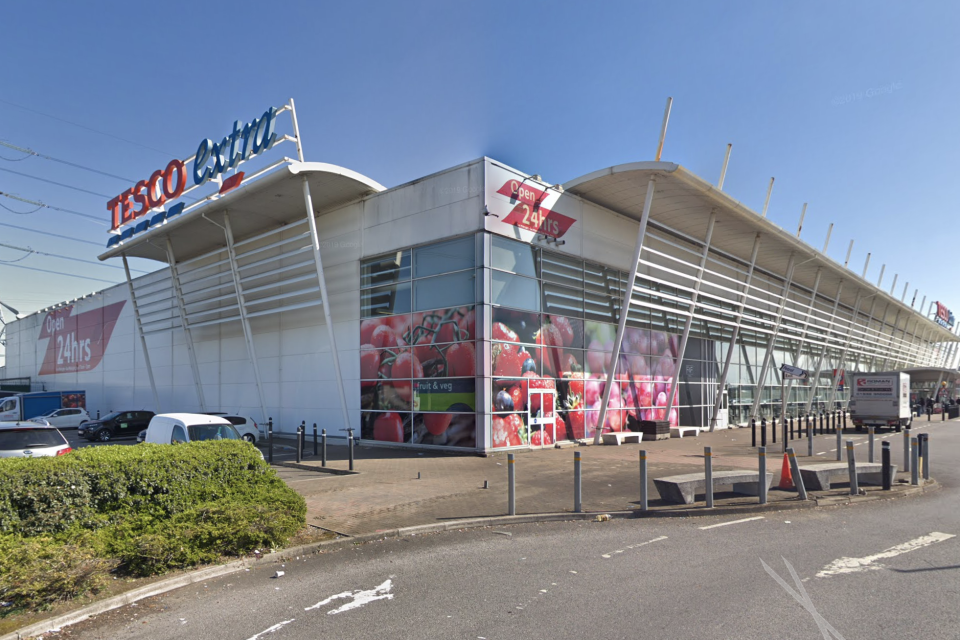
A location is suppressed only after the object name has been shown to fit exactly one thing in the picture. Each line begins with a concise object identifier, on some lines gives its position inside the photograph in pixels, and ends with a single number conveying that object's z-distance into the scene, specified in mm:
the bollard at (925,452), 13645
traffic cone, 12188
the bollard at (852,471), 11383
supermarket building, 20969
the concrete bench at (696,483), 10648
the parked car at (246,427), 22953
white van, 13641
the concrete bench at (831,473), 11797
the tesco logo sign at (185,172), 22891
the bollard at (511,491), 9970
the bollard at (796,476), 10727
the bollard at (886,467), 11984
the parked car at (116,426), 28016
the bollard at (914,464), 12727
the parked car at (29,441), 11539
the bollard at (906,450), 14173
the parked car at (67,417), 34531
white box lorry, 31094
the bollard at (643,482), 9957
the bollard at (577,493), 10109
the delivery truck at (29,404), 35469
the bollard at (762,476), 10344
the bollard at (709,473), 10259
